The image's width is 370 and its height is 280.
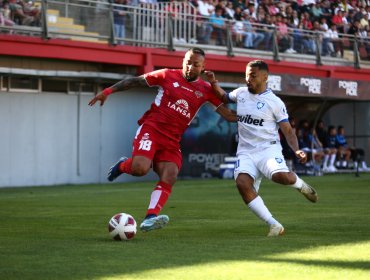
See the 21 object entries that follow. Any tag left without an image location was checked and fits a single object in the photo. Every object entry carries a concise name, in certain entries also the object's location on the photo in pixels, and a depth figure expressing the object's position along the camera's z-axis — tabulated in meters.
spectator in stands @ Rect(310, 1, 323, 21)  36.72
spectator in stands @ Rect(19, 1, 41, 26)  24.78
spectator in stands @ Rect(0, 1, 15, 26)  24.33
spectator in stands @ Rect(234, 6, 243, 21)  32.19
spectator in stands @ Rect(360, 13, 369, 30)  37.41
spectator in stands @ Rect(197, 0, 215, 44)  29.39
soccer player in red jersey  11.60
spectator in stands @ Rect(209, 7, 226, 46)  29.88
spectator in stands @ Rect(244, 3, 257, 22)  32.72
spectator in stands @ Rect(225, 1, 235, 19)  31.86
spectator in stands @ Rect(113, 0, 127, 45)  26.97
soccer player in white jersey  11.34
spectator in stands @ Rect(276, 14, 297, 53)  32.12
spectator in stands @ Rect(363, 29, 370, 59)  35.09
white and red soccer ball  10.64
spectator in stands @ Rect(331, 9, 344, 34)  37.03
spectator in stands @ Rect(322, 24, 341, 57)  34.00
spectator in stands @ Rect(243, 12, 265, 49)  31.17
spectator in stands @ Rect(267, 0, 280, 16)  34.43
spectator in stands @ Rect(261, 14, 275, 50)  31.58
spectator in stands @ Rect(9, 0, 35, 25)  24.55
